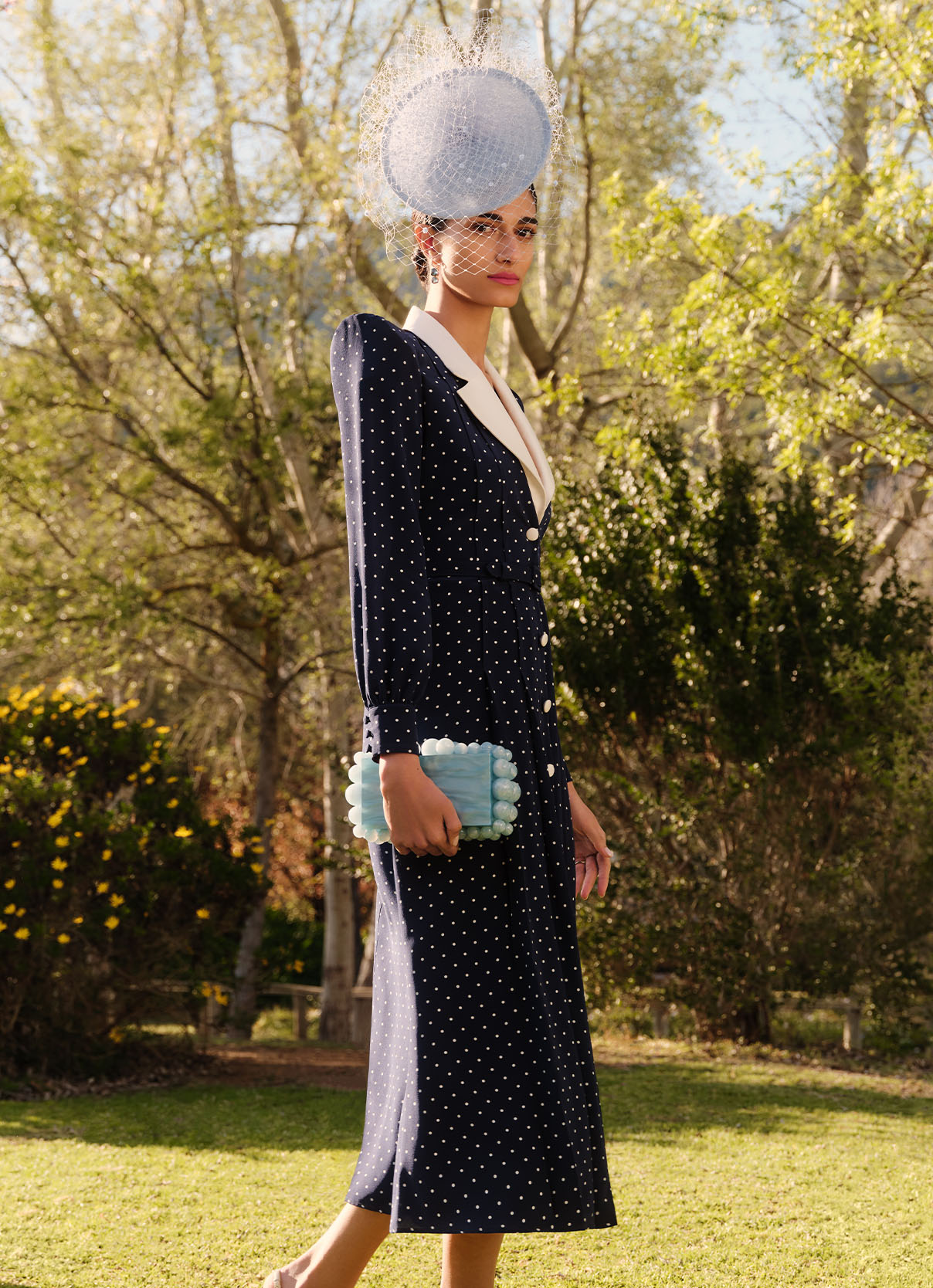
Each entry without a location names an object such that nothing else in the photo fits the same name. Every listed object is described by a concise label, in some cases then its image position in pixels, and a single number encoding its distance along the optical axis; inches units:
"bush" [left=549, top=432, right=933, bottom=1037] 243.6
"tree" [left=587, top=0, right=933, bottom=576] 227.6
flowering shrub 211.5
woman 70.1
